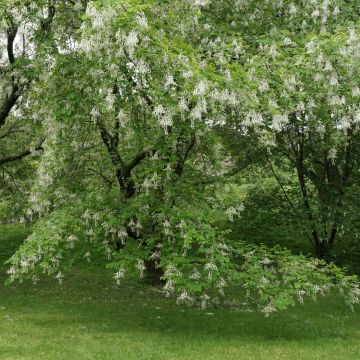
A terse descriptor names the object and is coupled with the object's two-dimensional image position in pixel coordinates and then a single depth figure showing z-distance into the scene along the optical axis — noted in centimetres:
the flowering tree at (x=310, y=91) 1163
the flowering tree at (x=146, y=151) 1050
